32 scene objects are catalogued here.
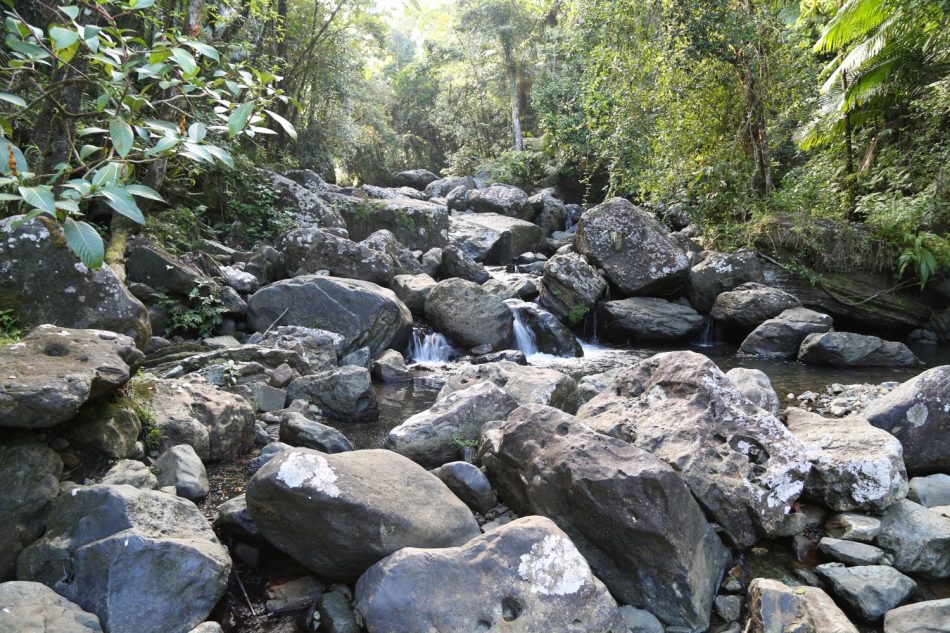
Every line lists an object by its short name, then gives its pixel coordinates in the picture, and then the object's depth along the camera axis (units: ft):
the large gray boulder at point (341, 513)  10.43
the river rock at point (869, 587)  10.97
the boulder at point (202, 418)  15.23
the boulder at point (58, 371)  10.85
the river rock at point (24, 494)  10.21
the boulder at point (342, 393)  20.99
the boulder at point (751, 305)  35.73
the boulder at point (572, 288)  37.78
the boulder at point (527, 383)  19.24
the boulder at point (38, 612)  8.15
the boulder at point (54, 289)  19.88
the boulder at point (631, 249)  38.37
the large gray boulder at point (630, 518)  10.57
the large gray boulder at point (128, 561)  9.29
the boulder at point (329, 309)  28.19
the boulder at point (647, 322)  36.55
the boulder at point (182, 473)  13.30
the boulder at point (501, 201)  62.18
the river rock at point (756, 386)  18.15
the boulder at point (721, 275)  38.24
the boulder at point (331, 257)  33.63
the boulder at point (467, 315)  32.17
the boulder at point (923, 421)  15.51
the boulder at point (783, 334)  33.13
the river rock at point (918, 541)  12.16
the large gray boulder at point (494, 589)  9.06
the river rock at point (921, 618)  9.95
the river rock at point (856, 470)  13.10
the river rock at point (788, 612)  9.87
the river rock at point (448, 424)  16.42
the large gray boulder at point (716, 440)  12.31
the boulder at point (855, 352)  30.71
